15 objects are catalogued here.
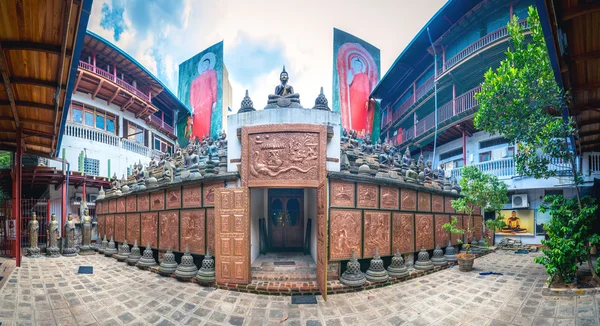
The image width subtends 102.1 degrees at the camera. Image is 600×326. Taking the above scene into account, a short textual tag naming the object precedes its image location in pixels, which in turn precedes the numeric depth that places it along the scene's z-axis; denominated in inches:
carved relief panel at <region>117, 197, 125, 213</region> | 411.2
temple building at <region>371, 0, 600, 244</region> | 490.9
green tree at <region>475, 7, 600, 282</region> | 212.7
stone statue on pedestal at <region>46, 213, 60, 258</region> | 380.7
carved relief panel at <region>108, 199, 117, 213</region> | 437.3
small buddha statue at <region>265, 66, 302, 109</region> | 283.1
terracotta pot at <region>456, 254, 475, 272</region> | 301.7
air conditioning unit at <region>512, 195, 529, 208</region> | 495.8
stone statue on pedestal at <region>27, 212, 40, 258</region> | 369.9
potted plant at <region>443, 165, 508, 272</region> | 305.3
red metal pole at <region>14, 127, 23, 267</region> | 266.3
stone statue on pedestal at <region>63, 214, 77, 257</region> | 394.6
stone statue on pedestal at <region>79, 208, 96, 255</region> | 409.1
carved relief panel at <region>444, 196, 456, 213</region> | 370.3
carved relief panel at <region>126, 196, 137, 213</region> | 381.4
